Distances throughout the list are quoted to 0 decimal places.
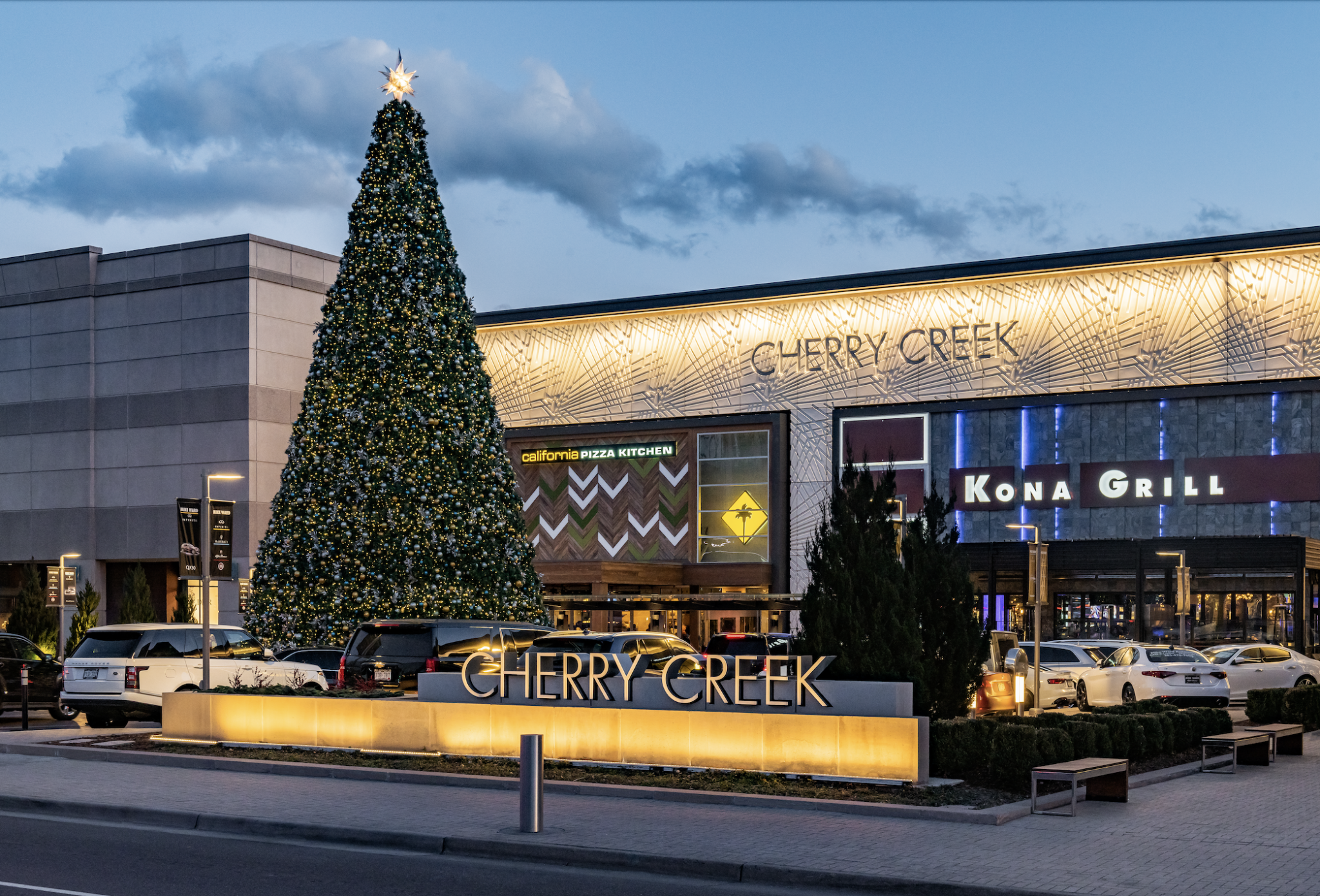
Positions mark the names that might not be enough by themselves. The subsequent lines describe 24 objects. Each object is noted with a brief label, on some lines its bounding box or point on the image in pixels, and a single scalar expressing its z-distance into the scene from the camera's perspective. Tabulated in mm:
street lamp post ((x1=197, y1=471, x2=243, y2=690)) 23500
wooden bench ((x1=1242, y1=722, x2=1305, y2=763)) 20859
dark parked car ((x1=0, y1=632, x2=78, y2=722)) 29406
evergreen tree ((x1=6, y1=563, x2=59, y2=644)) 43344
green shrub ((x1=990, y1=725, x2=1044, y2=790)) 16859
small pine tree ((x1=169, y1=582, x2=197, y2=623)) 45031
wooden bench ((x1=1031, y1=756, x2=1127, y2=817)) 15125
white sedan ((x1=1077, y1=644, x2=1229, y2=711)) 32250
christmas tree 33531
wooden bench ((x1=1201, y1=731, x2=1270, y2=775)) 19531
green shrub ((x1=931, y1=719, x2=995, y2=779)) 17203
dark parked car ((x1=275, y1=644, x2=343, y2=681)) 30609
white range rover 25750
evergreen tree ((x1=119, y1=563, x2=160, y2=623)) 44000
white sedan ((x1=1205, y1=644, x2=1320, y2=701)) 35062
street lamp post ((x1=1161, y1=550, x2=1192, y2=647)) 39094
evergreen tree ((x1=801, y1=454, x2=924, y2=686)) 17844
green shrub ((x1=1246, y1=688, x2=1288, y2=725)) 24672
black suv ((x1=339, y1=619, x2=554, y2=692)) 24250
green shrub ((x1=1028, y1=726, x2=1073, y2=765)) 16969
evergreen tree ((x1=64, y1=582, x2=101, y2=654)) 42344
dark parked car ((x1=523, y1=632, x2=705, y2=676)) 23688
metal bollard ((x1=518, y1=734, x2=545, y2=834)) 13789
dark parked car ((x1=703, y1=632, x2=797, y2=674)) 31250
